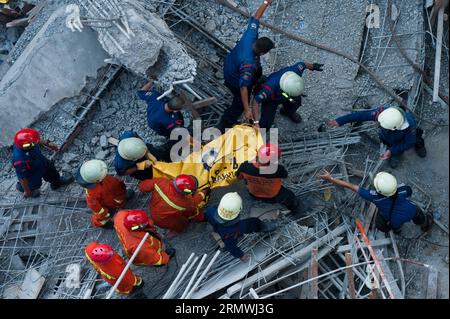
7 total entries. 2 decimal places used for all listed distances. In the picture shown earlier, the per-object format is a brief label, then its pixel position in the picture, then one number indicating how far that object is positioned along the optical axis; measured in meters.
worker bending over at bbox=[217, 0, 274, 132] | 9.06
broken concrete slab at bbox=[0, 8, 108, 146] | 9.89
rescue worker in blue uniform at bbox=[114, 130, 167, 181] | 8.61
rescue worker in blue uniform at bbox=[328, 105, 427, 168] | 8.81
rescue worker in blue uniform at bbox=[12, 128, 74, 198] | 8.92
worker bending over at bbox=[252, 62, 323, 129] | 8.86
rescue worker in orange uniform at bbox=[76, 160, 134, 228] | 8.45
